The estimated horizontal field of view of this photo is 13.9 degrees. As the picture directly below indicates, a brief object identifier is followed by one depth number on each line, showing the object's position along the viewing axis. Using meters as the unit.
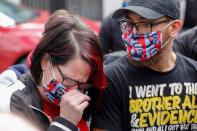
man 4.31
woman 4.02
